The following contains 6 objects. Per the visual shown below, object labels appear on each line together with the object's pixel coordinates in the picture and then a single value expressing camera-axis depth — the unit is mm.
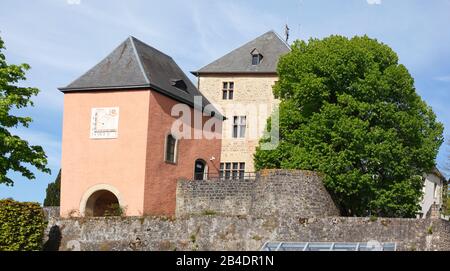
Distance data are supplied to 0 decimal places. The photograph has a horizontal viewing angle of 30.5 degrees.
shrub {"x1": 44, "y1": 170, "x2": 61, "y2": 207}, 50094
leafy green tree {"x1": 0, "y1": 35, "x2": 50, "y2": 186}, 33000
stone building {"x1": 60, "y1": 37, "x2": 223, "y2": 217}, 35906
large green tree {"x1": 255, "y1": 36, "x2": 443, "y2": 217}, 35531
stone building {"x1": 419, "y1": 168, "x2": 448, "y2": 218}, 54250
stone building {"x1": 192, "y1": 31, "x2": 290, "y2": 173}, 44875
